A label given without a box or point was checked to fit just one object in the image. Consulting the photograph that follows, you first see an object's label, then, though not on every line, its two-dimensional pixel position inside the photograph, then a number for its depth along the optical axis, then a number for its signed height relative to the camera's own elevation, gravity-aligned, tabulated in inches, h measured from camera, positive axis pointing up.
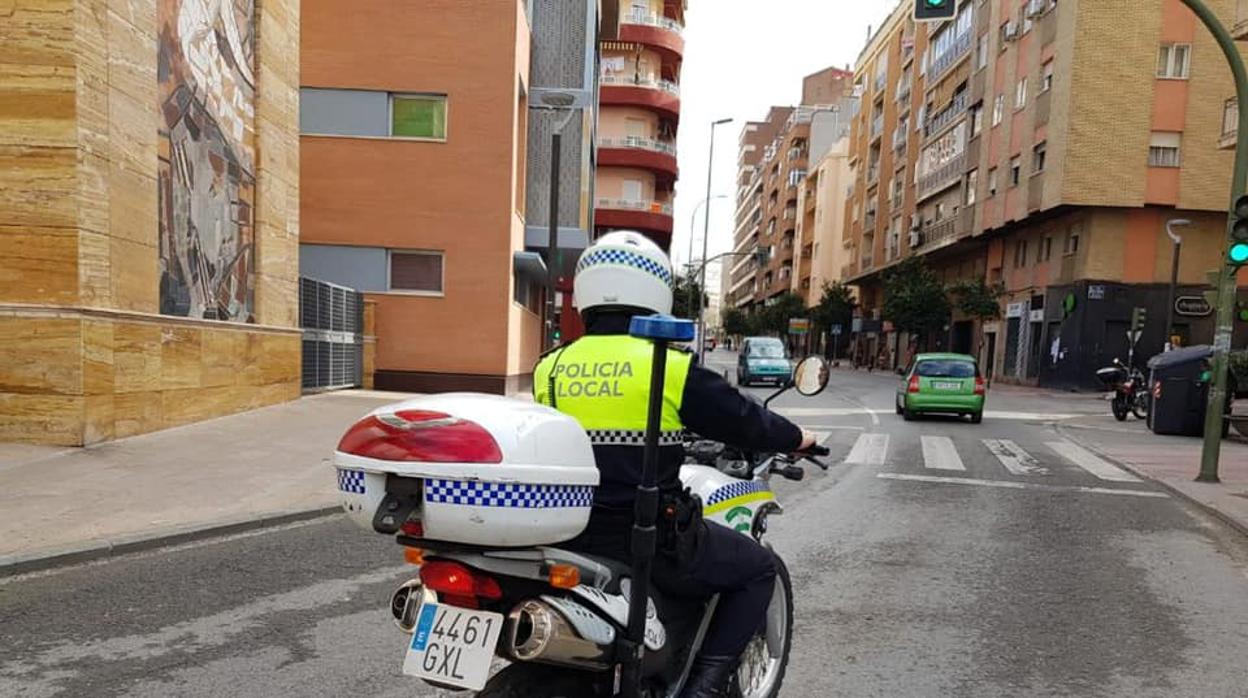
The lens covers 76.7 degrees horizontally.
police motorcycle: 72.3 -22.7
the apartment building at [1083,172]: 1127.6 +240.8
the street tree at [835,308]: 2178.9 +29.6
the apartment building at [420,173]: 687.1 +110.0
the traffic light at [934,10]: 403.2 +161.4
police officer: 89.2 -13.2
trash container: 581.6 -42.9
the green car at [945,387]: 632.4 -51.4
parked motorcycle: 717.9 -55.7
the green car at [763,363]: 1098.7 -66.8
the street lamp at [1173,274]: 966.1 +75.2
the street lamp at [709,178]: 1896.3 +338.7
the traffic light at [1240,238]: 347.9 +44.2
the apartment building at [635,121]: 1747.0 +421.5
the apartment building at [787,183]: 3189.0 +637.8
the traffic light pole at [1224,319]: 364.5 +8.4
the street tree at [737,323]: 3929.6 -46.6
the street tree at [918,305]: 1489.9 +33.1
